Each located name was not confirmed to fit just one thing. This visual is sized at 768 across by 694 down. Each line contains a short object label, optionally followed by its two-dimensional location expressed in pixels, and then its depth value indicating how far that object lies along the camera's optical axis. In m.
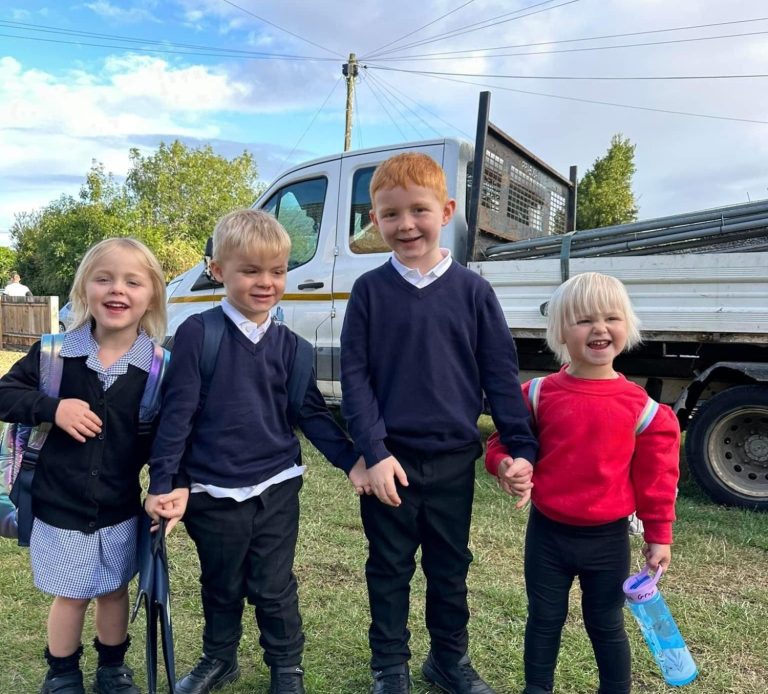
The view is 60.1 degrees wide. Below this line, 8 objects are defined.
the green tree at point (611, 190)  23.80
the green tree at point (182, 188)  34.91
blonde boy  1.96
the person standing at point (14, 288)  16.83
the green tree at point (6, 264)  38.84
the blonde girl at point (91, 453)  1.95
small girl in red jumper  1.83
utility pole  21.72
